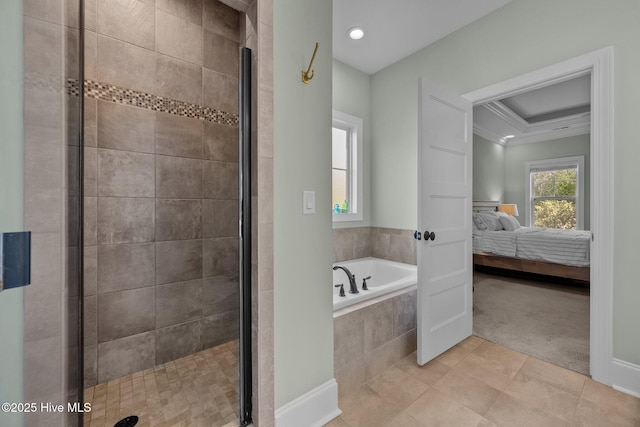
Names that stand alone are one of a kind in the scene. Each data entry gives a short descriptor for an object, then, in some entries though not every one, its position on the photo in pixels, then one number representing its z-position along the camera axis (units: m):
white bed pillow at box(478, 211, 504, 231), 5.05
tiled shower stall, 0.59
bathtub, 2.73
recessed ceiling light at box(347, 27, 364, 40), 2.53
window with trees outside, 5.98
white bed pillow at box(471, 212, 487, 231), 5.07
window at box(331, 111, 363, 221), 3.18
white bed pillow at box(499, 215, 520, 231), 5.05
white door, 1.99
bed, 3.81
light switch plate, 1.43
